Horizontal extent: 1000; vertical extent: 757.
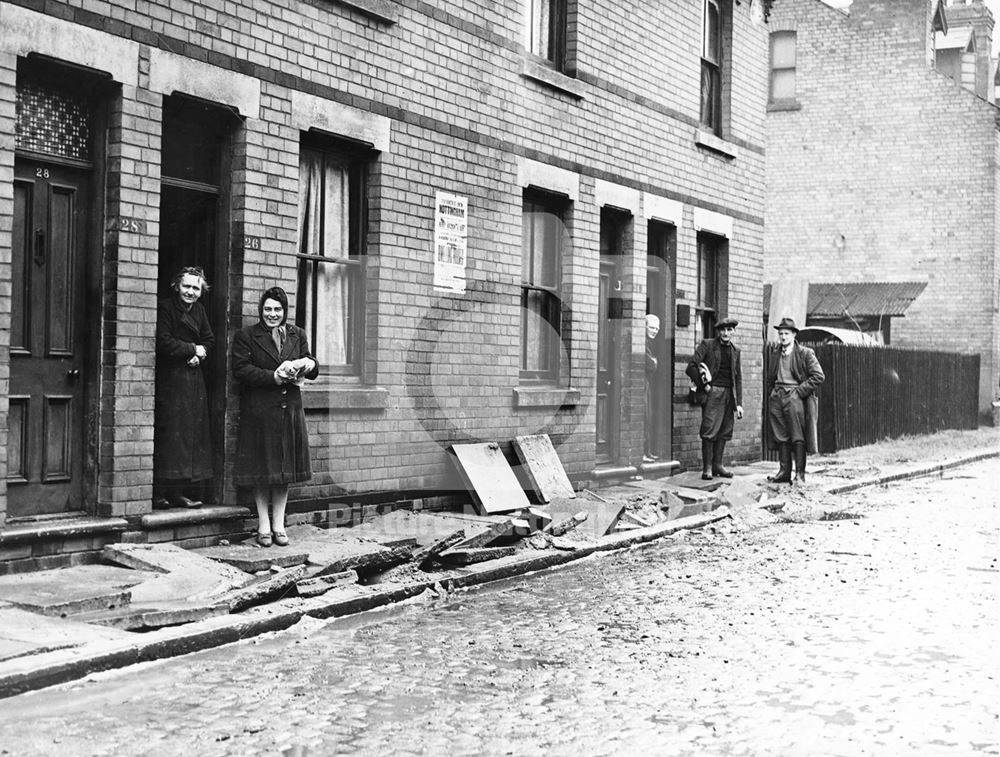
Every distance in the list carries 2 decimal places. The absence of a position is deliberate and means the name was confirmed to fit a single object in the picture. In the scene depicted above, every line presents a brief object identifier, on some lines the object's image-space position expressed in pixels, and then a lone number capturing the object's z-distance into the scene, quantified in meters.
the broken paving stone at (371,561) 8.25
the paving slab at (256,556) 8.14
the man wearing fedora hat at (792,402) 16.00
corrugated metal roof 30.11
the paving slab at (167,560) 7.72
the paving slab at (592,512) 11.03
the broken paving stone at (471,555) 9.18
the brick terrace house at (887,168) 30.69
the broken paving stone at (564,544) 10.24
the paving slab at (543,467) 12.32
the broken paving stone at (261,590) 7.30
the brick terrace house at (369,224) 8.28
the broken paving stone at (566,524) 10.73
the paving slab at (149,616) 6.74
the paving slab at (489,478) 11.50
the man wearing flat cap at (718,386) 15.49
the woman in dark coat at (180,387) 8.90
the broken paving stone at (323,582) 7.84
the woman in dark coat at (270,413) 9.00
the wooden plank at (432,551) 8.95
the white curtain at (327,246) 10.36
